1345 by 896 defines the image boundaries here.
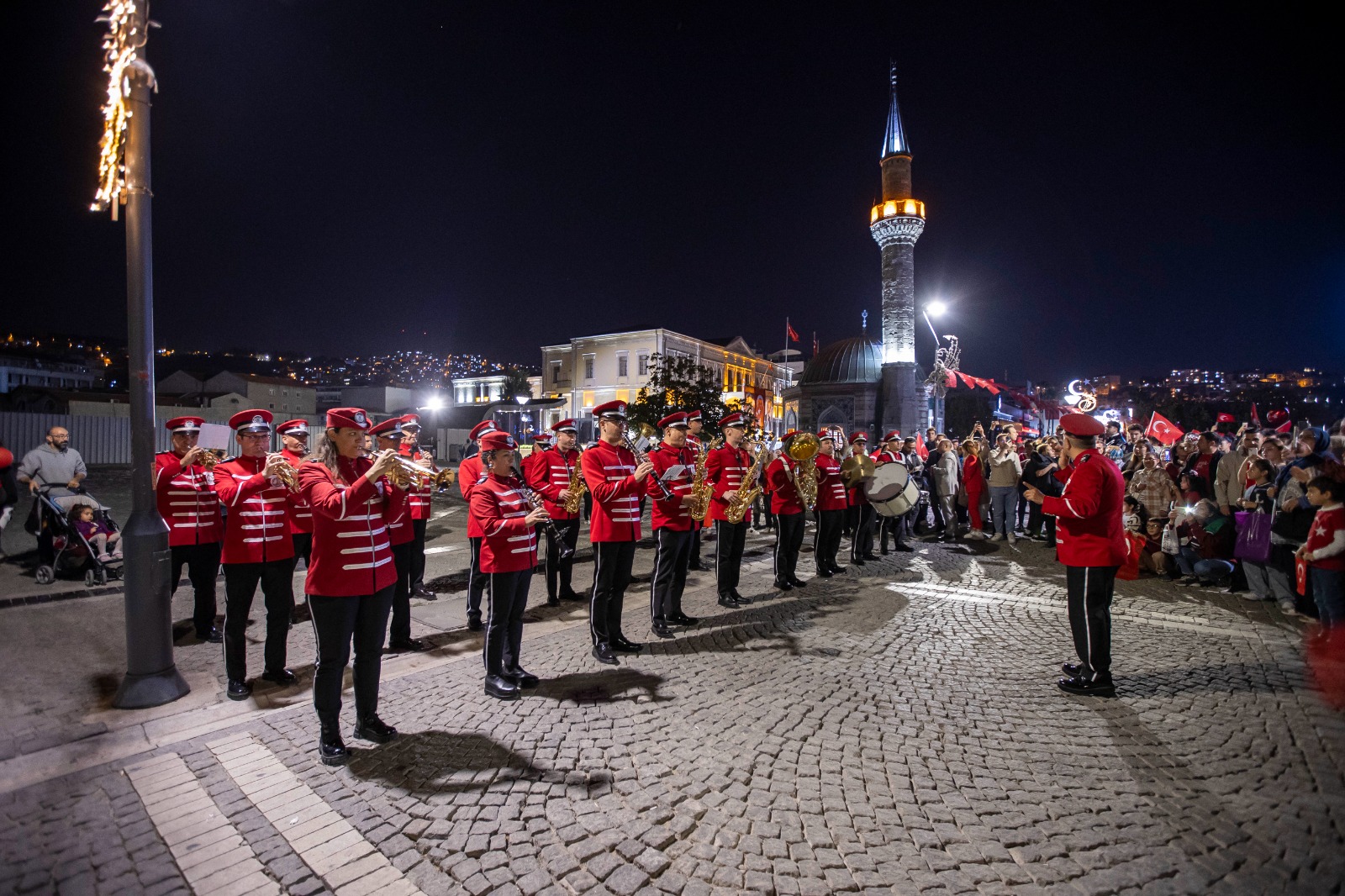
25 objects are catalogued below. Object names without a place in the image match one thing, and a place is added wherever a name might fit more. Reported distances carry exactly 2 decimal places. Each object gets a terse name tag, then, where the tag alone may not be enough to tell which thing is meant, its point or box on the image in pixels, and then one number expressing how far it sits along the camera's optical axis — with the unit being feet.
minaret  165.68
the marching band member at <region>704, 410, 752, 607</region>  28.02
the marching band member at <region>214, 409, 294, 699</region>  17.56
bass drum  36.70
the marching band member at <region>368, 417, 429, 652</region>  20.38
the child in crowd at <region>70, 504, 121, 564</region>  28.94
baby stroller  28.58
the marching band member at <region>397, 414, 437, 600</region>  25.71
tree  118.42
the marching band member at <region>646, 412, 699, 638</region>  23.38
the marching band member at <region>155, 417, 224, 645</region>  21.74
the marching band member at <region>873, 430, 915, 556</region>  40.40
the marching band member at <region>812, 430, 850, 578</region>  33.24
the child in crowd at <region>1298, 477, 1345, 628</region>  21.33
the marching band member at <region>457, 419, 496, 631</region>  20.93
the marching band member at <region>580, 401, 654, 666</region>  20.51
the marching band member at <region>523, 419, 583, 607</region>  27.71
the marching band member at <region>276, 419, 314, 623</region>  19.72
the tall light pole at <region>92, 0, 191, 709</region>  16.38
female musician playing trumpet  13.94
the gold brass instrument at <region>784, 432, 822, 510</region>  31.04
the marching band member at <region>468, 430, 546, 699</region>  17.13
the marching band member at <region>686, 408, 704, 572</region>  26.62
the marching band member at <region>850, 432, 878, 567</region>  37.06
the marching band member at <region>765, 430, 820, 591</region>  30.14
